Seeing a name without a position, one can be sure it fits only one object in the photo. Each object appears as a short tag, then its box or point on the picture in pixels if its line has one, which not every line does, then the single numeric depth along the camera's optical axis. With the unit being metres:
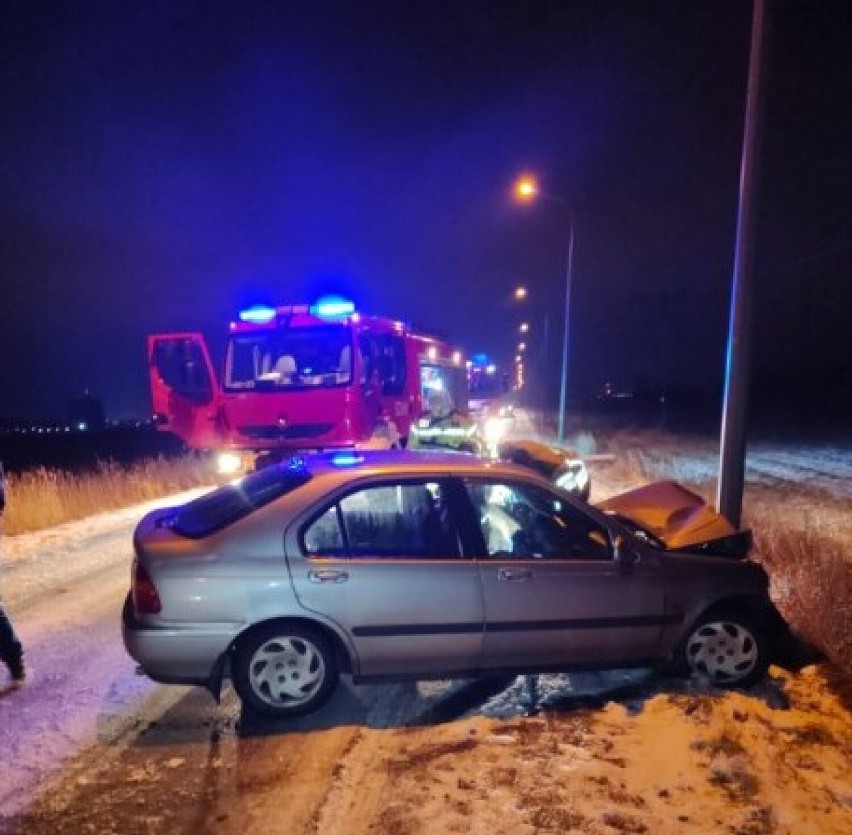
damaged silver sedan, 3.94
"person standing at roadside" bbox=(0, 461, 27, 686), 4.60
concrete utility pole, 6.55
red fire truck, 9.53
